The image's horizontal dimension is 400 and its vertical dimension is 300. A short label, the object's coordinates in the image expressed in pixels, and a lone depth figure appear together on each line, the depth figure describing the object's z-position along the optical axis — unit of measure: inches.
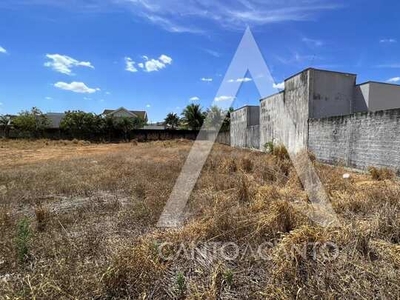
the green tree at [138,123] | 1181.1
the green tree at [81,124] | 1085.1
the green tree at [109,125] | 1114.7
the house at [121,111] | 1569.4
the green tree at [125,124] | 1127.0
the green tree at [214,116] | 1263.5
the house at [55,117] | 1399.2
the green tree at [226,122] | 1175.7
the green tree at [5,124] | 1083.0
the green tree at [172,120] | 1539.1
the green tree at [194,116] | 1270.9
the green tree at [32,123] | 1080.2
